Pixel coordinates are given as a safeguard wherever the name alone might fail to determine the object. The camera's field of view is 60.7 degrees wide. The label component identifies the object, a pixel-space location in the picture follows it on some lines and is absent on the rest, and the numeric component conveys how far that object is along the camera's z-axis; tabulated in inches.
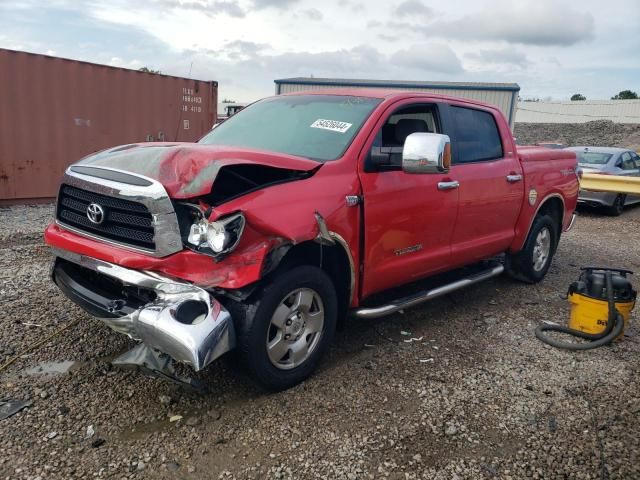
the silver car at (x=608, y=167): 443.2
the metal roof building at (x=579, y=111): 1379.2
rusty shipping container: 353.7
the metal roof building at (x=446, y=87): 898.7
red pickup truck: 113.0
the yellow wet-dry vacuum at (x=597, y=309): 165.2
